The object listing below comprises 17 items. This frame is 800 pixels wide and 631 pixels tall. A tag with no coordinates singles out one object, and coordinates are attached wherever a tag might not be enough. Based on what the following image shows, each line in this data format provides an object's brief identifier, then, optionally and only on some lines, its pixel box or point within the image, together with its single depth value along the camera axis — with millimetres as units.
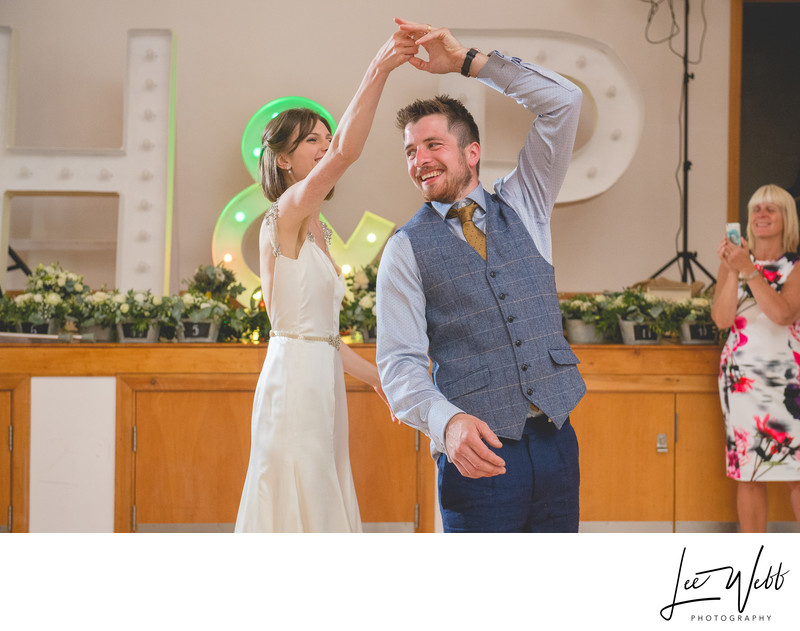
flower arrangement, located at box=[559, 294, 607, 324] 3684
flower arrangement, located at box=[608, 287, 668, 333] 3650
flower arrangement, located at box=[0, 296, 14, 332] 3623
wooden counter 3465
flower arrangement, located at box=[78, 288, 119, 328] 3570
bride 2293
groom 1658
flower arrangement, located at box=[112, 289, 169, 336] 3529
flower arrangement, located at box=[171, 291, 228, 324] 3543
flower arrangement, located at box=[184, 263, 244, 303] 4027
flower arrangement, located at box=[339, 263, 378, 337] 3652
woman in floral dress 3414
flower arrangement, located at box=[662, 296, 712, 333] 3674
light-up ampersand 4566
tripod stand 5176
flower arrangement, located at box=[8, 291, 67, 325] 3611
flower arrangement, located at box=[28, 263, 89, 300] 3766
